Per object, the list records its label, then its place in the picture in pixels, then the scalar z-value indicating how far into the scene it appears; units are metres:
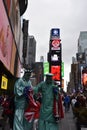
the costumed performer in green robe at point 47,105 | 2.37
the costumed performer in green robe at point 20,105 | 2.58
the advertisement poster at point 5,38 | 4.95
